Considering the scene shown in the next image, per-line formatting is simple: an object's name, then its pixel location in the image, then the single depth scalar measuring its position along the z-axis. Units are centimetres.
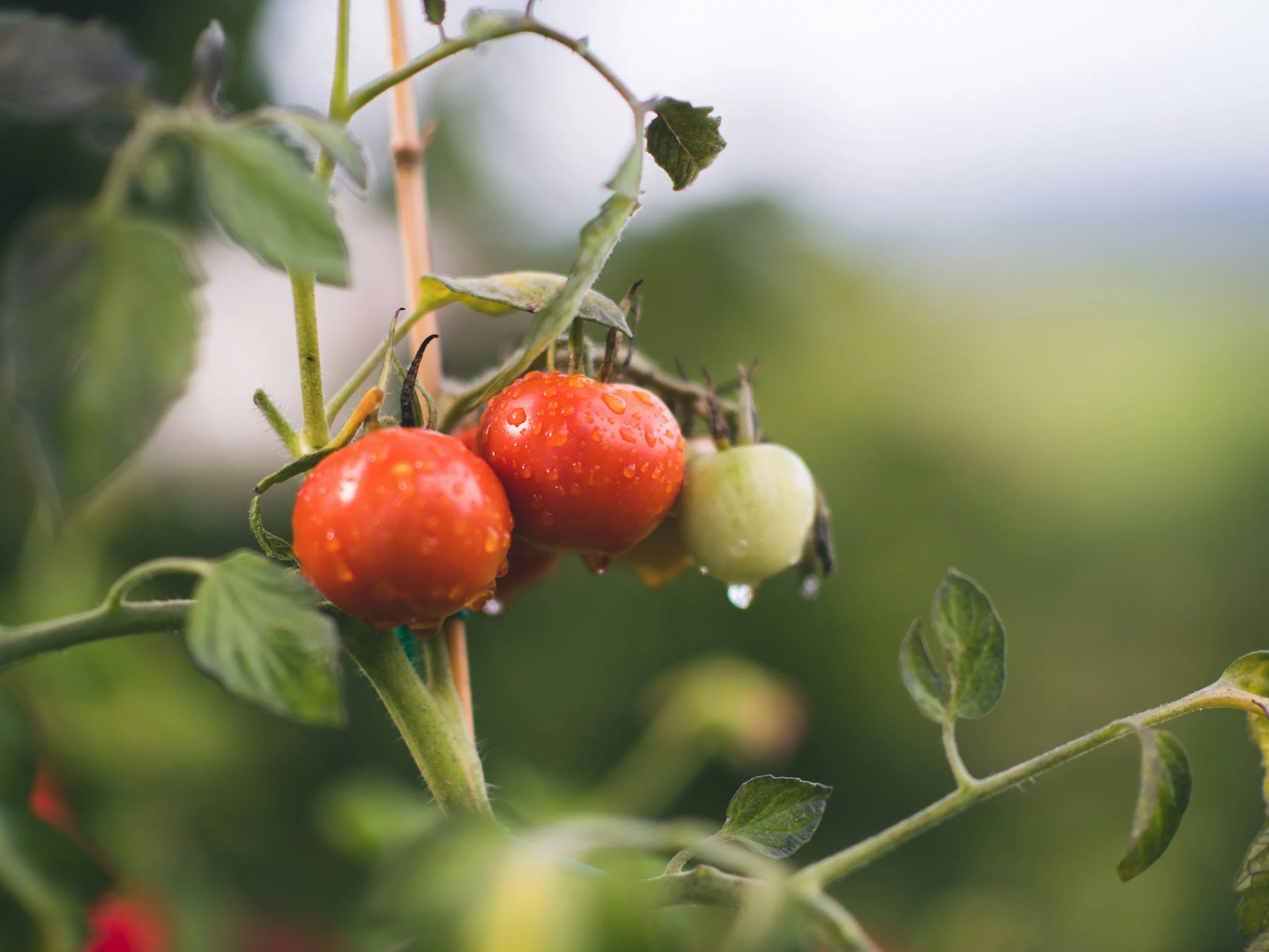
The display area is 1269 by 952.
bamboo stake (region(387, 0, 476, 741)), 36
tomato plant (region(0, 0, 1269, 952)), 21
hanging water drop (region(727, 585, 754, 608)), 42
